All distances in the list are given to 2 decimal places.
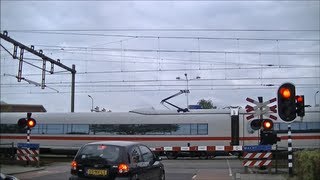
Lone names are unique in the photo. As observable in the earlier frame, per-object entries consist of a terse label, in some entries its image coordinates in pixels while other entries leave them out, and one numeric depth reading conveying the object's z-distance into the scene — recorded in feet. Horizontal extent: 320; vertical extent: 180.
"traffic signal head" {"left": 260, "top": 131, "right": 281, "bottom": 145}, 71.26
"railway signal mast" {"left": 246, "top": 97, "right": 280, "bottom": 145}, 71.46
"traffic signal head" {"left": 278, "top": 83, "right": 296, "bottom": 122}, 53.36
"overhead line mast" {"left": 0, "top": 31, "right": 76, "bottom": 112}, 99.80
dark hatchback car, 41.57
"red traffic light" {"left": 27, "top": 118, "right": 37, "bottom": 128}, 90.53
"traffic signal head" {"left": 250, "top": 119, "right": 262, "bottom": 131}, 75.08
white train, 121.80
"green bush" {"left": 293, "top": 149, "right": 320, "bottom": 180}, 40.86
